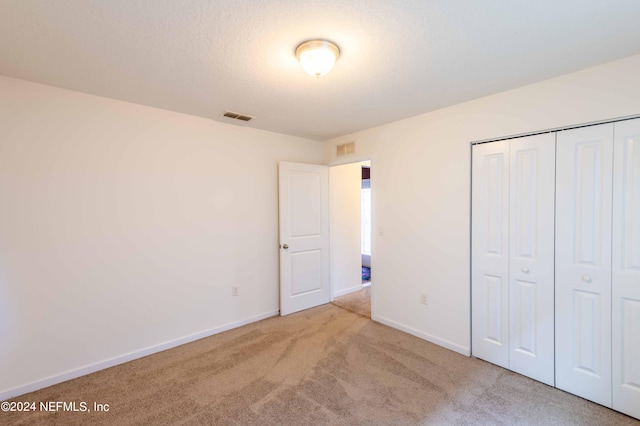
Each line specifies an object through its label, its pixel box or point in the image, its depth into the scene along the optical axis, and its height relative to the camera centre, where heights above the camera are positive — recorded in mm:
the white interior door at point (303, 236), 3689 -405
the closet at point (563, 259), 1913 -430
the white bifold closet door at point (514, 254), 2246 -428
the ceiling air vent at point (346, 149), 3794 +811
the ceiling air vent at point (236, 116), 2930 +996
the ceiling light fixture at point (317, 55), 1674 +931
